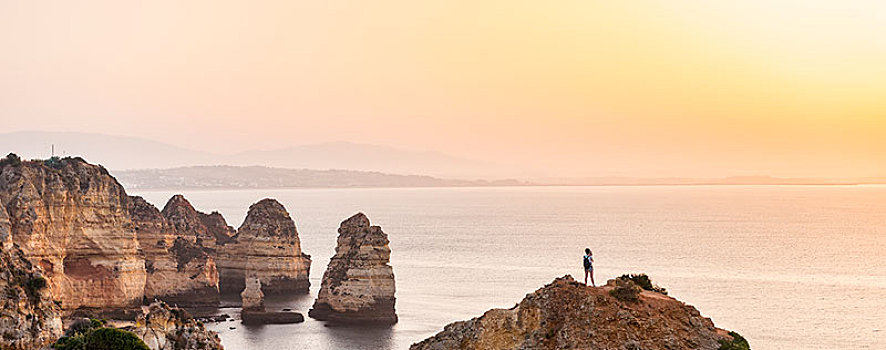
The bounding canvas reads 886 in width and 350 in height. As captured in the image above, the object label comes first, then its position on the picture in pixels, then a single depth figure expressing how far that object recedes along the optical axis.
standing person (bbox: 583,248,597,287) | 33.36
